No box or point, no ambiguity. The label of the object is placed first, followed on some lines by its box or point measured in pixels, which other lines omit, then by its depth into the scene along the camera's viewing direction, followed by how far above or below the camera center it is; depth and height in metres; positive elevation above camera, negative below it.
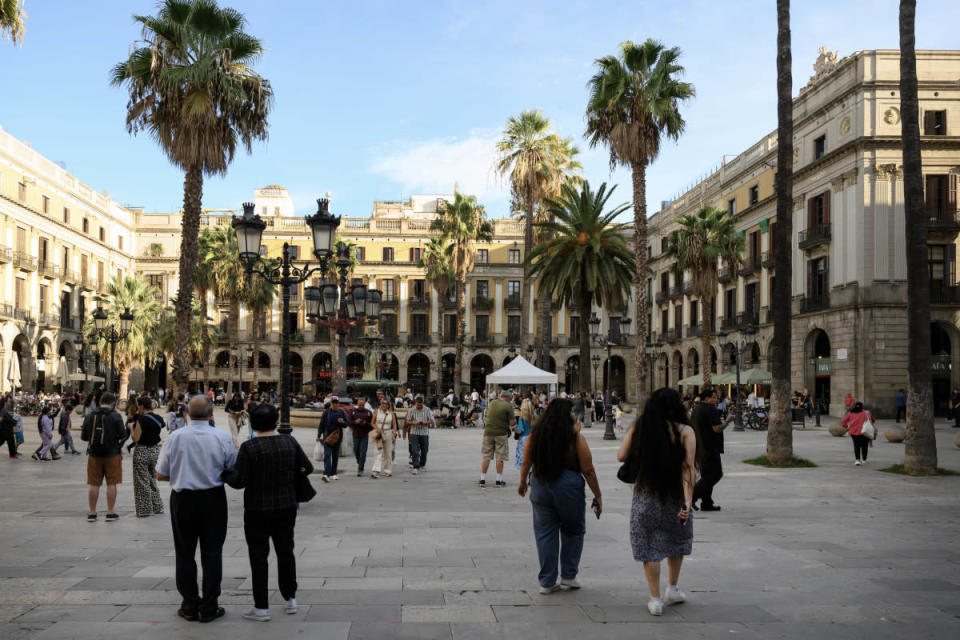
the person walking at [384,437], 13.91 -1.30
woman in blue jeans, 5.85 -0.91
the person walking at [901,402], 29.27 -1.43
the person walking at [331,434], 13.15 -1.18
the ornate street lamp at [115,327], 27.97 +1.69
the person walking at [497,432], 12.52 -1.08
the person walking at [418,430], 14.38 -1.23
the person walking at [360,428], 13.78 -1.14
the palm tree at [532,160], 35.62 +9.15
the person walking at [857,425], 14.86 -1.18
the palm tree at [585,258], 29.17 +3.91
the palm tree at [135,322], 42.19 +2.25
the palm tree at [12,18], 10.85 +4.72
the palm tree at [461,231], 45.00 +7.51
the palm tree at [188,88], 19.78 +6.85
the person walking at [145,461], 9.59 -1.18
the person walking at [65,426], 17.28 -1.39
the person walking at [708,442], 9.80 -1.00
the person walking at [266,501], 5.24 -0.92
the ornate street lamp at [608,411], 23.91 -1.44
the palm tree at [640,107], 25.58 +8.24
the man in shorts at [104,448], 9.32 -1.01
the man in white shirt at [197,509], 5.29 -0.99
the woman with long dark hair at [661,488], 5.42 -0.86
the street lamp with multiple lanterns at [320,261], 11.74 +1.66
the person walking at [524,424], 14.07 -1.15
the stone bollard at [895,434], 19.84 -1.77
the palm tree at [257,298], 47.62 +3.89
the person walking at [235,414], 16.03 -1.04
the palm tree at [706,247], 35.22 +5.15
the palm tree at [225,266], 46.47 +5.60
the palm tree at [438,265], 49.28 +6.14
